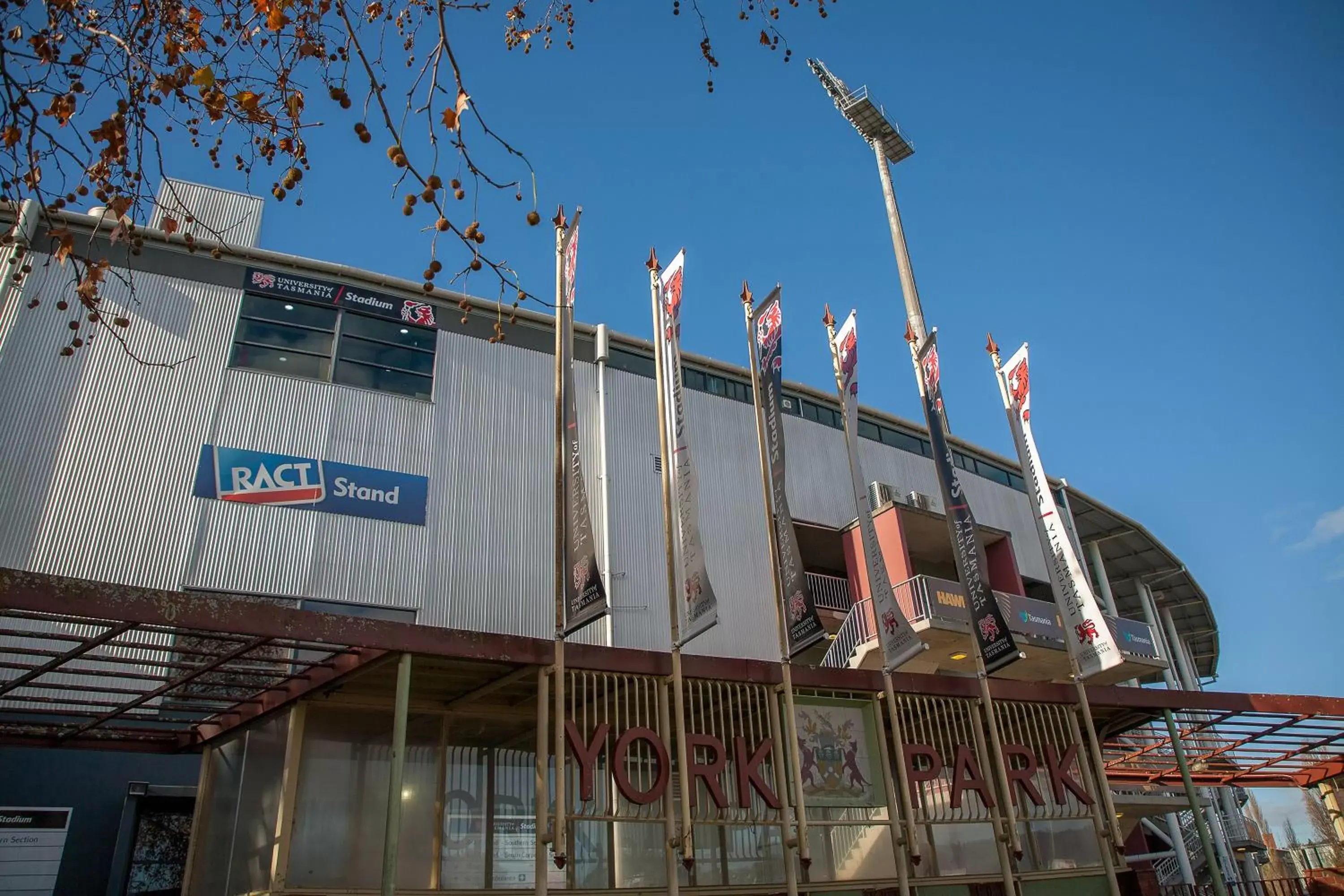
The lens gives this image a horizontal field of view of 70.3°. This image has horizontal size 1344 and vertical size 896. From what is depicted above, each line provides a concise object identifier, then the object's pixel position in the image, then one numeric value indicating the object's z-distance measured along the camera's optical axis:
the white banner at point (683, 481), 10.73
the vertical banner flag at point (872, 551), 11.96
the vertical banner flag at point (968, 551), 12.52
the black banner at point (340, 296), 19.72
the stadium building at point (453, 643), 9.61
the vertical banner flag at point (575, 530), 9.97
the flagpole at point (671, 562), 9.55
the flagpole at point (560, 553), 8.77
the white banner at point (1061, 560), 13.62
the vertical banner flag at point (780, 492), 11.45
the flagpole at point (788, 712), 10.23
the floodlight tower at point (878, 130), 40.06
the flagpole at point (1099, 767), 12.53
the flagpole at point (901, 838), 10.71
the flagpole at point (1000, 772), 11.55
